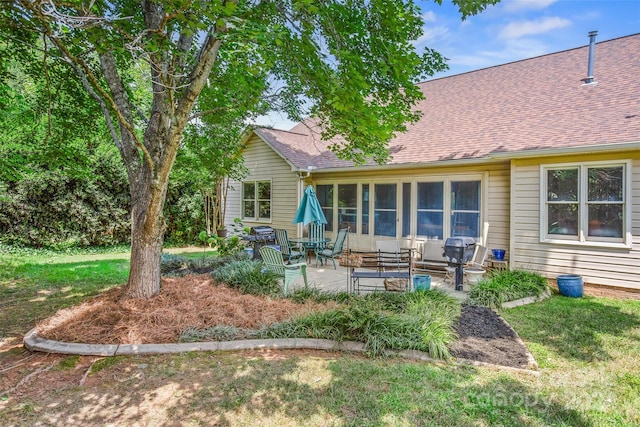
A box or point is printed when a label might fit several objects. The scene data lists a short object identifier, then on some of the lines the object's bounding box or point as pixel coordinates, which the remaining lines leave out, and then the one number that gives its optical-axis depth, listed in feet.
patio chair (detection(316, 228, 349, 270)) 31.58
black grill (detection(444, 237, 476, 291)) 23.57
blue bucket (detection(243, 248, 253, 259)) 30.40
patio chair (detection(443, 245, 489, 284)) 25.47
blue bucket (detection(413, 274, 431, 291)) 21.20
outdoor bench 20.01
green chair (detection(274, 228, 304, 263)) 31.02
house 22.40
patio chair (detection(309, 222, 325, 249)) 37.65
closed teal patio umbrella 30.76
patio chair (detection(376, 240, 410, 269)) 29.33
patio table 31.40
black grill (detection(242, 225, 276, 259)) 32.78
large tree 13.84
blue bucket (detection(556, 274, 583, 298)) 22.11
